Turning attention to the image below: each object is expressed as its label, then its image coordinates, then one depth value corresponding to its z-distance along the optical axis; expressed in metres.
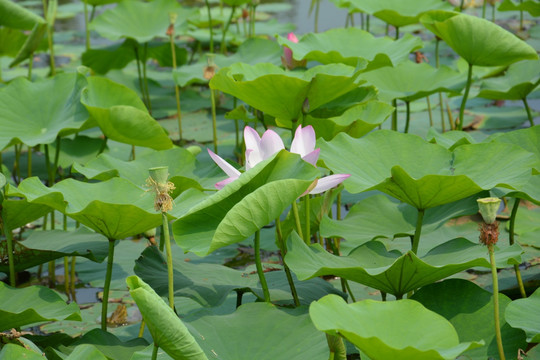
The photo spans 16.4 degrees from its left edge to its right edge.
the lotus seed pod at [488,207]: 3.49
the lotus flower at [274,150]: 3.73
